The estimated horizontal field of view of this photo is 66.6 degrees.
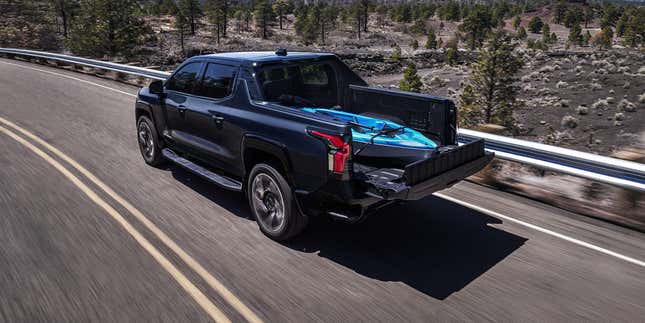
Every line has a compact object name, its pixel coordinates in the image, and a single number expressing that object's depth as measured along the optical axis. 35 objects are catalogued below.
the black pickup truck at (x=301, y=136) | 4.61
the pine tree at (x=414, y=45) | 119.37
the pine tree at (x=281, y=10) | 136.38
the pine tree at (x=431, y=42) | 114.75
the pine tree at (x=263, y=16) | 121.19
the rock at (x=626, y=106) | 45.03
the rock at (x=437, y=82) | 72.34
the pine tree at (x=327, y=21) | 124.21
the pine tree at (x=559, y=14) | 161.11
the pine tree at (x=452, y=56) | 96.18
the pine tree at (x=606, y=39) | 102.88
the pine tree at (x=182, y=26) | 97.81
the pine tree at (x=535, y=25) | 137.38
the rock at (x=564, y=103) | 51.94
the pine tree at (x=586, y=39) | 111.65
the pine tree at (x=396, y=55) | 104.06
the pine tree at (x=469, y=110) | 48.16
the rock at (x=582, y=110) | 48.34
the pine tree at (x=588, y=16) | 158.62
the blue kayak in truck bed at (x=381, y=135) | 5.48
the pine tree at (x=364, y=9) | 134.12
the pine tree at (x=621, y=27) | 123.44
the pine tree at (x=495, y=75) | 50.75
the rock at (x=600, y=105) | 47.84
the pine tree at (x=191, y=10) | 111.69
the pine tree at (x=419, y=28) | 135.75
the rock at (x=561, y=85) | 59.38
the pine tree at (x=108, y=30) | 51.06
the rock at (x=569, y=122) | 45.31
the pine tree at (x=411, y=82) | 67.54
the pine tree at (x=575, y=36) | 111.69
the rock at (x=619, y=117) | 43.41
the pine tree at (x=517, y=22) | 143.38
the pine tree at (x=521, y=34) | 124.06
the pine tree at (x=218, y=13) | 109.94
